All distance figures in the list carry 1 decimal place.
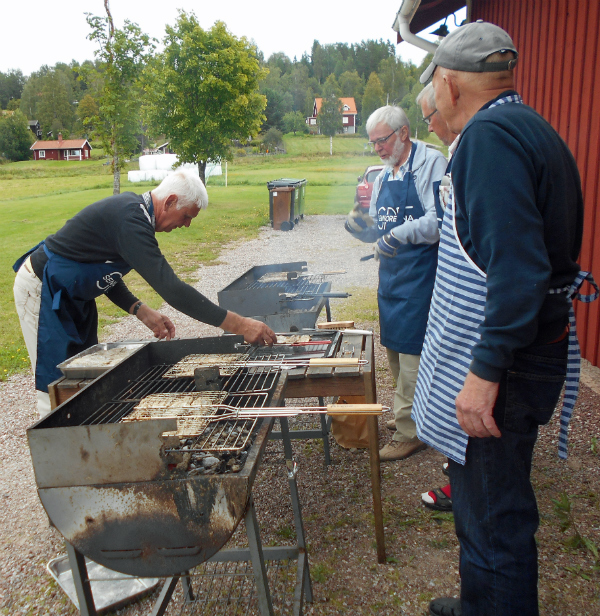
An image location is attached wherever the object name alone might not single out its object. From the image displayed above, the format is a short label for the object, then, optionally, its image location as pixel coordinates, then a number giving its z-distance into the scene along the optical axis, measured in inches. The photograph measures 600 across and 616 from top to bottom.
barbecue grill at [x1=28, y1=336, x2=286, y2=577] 59.4
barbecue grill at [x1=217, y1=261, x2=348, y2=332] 132.3
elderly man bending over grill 99.7
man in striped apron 54.7
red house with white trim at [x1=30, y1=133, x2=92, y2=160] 2714.1
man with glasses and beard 123.3
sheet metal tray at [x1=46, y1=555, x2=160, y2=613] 94.8
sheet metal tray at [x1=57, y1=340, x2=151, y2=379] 98.0
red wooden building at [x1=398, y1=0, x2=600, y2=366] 179.0
